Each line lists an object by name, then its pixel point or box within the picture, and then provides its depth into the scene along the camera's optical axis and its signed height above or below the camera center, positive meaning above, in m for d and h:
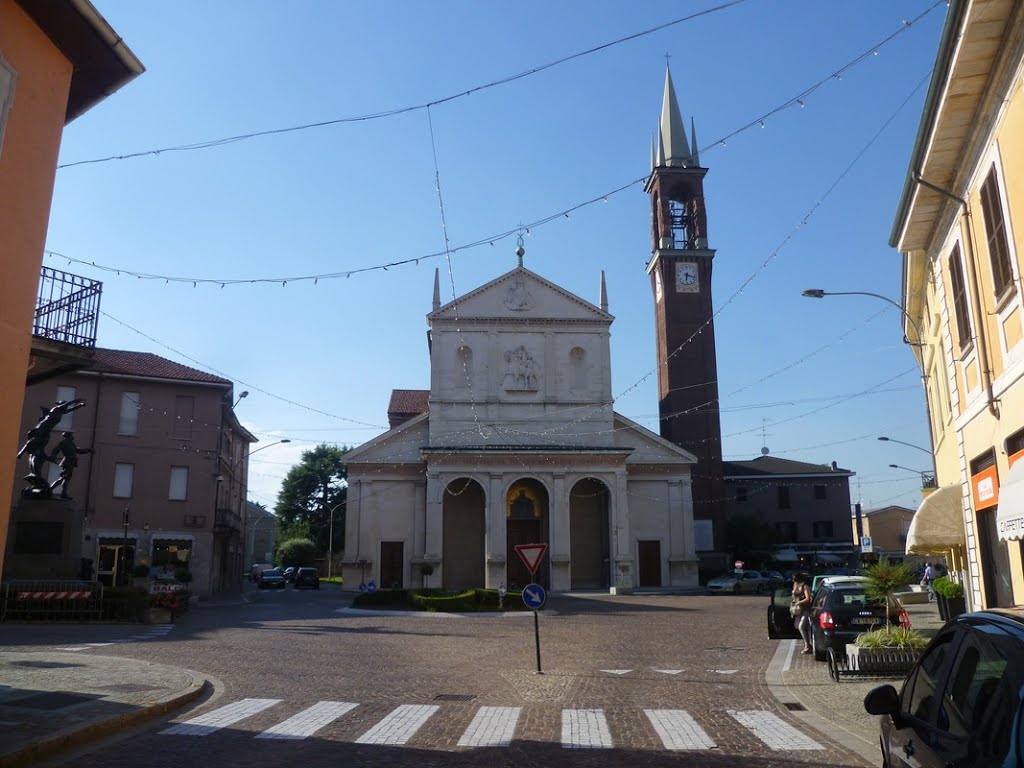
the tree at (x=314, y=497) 81.31 +6.22
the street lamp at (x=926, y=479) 48.58 +4.85
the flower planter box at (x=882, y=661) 12.15 -1.37
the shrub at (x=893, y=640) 12.29 -1.08
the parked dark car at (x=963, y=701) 3.26 -0.60
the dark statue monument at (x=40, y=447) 20.19 +2.74
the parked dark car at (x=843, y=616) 13.84 -0.84
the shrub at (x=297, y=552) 77.62 +1.04
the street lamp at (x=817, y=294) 19.35 +6.01
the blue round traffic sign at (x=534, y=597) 15.47 -0.59
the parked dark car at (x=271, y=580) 57.69 -1.09
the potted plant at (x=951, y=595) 18.11 -0.65
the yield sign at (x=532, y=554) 16.64 +0.19
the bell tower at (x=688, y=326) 56.44 +16.05
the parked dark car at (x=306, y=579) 58.06 -1.02
